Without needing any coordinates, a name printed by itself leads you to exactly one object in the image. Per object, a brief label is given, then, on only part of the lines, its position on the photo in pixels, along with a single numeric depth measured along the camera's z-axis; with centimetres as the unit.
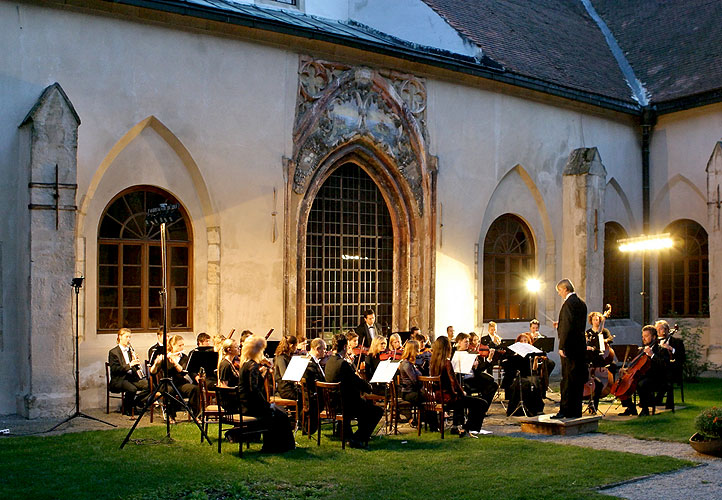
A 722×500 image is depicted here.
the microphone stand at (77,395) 1245
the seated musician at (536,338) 1576
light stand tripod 1123
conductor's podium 1249
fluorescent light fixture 1875
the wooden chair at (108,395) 1384
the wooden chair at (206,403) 1128
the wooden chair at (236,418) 1065
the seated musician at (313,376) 1192
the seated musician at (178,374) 1354
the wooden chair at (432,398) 1220
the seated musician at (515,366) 1485
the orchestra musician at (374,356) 1406
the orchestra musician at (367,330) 1691
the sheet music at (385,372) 1177
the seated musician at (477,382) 1437
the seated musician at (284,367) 1265
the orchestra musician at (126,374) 1372
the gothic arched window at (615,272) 2397
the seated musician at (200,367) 1280
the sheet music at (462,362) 1283
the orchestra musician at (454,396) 1224
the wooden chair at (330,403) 1157
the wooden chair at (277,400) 1244
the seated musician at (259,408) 1094
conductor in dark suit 1259
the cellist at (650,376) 1452
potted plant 1080
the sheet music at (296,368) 1170
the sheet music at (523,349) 1370
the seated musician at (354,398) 1152
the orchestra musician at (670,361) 1495
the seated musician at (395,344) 1417
